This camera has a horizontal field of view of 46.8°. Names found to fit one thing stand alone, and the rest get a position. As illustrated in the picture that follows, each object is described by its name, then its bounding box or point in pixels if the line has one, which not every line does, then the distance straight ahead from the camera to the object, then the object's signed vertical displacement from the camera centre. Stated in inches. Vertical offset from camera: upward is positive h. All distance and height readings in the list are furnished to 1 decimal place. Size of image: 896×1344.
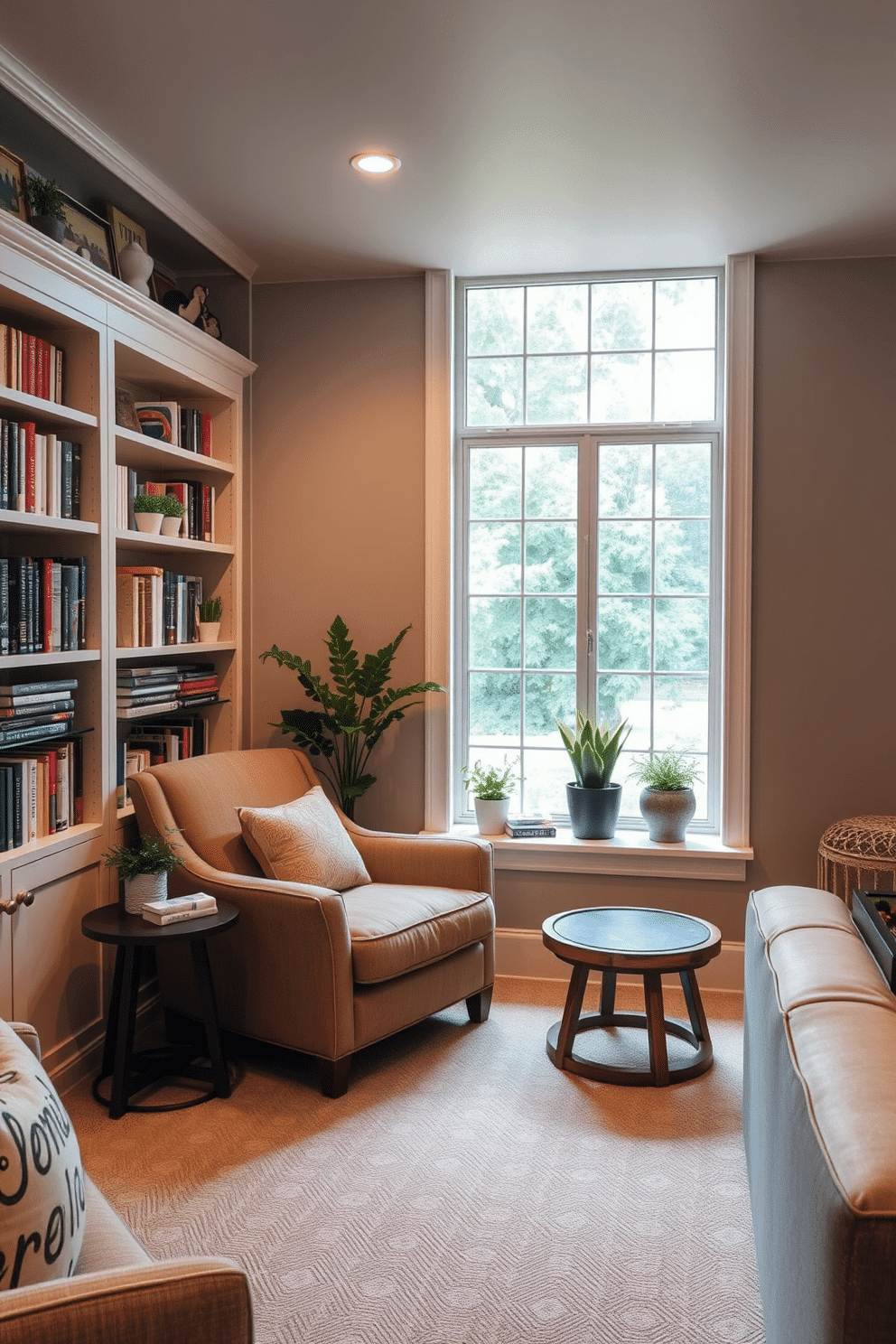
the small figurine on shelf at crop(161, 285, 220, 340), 145.3 +46.2
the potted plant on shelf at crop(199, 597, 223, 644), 151.9 +2.0
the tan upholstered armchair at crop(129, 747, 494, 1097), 113.7 -34.2
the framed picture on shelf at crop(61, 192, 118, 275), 117.6 +47.3
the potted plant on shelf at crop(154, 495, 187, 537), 134.8 +15.8
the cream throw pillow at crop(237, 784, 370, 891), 125.0 -26.1
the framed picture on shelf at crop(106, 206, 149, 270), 129.4 +51.5
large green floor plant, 150.7 -10.5
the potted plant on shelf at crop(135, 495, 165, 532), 132.2 +15.3
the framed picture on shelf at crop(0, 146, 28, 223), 107.3 +46.8
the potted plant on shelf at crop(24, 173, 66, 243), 108.3 +45.4
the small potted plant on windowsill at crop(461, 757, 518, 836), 156.1 -25.5
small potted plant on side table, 112.9 -26.2
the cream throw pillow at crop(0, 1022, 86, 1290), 44.3 -24.8
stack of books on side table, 111.4 -30.1
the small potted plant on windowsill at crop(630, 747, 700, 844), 151.8 -24.4
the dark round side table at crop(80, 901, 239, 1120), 108.1 -39.7
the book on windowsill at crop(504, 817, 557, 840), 154.9 -29.2
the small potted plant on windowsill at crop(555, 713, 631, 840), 152.6 -22.5
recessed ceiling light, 116.2 +53.4
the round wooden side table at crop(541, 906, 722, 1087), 113.3 -35.6
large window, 159.3 +17.7
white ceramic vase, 127.3 +45.3
